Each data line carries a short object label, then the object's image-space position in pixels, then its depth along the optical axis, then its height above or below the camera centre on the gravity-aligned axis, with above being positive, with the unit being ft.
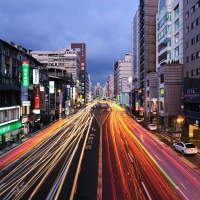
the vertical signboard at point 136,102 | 301.02 -7.48
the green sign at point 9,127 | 111.32 -15.87
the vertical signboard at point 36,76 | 157.60 +14.41
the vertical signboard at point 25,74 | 132.36 +13.33
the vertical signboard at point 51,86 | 218.57 +9.90
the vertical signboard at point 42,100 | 169.43 -2.42
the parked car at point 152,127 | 170.81 -22.98
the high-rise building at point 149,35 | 267.59 +71.81
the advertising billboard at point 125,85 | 495.41 +26.09
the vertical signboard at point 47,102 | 211.98 -4.84
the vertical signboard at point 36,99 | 158.79 -1.50
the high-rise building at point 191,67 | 122.93 +18.48
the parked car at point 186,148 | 93.71 -21.52
